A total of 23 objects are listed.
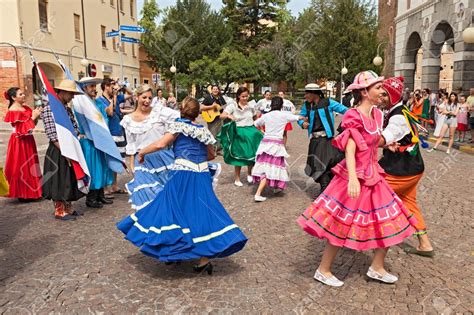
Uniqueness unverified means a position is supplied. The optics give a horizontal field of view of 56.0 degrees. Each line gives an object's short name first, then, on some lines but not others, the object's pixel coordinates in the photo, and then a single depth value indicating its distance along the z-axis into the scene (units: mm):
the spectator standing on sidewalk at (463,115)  14115
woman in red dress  6824
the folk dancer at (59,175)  5773
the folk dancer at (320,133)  6652
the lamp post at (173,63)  43631
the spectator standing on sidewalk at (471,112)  13930
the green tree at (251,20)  49469
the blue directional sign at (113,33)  16086
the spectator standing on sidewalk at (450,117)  12938
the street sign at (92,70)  23534
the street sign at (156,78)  28186
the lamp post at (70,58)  26969
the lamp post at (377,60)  27458
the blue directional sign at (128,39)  15544
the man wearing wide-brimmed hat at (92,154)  6238
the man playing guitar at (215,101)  11347
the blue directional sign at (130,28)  15266
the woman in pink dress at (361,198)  3504
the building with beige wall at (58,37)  22250
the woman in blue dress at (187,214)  3795
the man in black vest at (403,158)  4109
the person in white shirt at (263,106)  9141
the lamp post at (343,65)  36281
